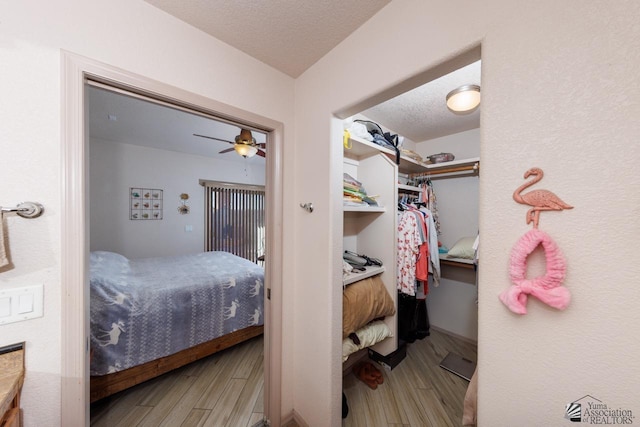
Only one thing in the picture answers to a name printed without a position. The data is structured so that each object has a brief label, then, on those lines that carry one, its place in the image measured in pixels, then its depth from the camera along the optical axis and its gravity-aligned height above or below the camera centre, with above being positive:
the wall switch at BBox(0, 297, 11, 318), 0.74 -0.33
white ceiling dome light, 1.39 +0.76
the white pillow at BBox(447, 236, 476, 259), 2.34 -0.39
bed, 1.69 -0.95
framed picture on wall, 3.68 +0.13
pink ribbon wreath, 0.57 -0.18
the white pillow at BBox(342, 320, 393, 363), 1.65 -1.02
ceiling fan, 2.43 +0.77
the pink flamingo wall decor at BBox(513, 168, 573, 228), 0.59 +0.04
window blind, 4.44 -0.14
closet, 1.94 -0.04
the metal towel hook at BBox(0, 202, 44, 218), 0.75 +0.00
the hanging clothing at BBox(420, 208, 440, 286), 2.24 -0.35
